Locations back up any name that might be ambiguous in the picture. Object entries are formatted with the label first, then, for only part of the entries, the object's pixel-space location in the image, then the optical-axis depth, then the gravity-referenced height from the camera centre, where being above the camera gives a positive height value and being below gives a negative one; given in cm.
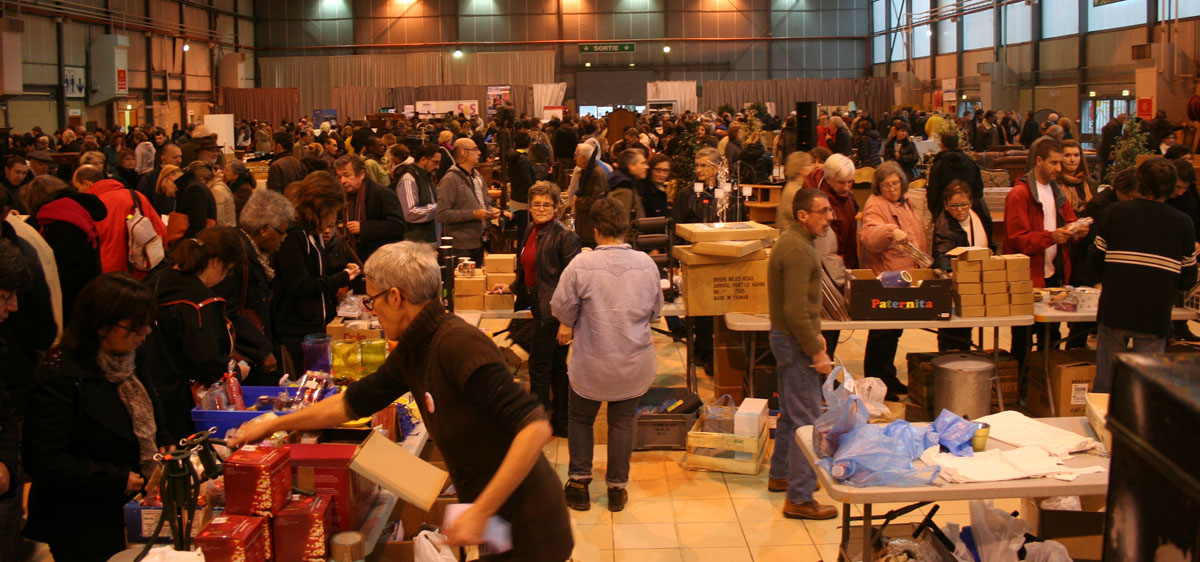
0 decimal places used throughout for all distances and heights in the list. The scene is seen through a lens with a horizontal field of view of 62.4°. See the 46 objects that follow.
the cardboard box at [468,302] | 555 -47
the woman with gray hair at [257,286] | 394 -28
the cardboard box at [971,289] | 499 -38
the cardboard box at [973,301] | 499 -44
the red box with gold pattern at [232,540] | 226 -73
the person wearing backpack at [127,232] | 527 -6
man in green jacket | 391 -47
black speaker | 980 +91
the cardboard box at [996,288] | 497 -37
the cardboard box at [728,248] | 506 -16
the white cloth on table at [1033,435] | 307 -71
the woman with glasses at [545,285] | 480 -34
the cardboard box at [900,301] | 494 -43
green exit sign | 2897 +496
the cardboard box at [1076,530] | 319 -102
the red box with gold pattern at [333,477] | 254 -66
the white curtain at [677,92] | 2823 +356
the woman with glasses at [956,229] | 532 -8
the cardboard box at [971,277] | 499 -31
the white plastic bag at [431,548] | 258 -87
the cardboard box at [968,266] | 497 -26
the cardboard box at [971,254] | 498 -20
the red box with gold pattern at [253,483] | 238 -63
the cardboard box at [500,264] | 561 -26
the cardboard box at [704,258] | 516 -22
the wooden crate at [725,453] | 482 -116
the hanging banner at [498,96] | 2461 +308
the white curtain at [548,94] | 2830 +355
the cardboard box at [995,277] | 496 -31
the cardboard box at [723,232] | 518 -8
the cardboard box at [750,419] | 488 -100
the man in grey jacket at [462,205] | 660 +9
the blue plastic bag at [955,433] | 306 -68
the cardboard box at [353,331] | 455 -52
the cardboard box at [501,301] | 553 -46
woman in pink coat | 529 -5
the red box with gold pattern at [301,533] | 242 -77
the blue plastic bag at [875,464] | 288 -73
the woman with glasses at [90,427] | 266 -56
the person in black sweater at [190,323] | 326 -35
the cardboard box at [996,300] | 498 -43
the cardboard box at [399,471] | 229 -60
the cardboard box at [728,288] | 518 -37
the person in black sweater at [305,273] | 452 -24
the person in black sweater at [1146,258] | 439 -20
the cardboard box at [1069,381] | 511 -87
